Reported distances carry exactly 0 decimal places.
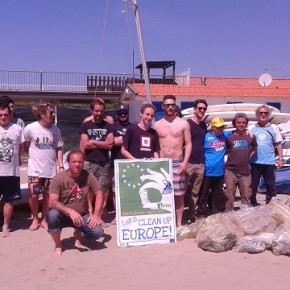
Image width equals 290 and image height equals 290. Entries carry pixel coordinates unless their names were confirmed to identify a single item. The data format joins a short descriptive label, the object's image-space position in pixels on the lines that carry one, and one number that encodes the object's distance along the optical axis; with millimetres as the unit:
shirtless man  6002
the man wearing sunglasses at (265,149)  7004
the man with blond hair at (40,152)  6148
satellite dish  25391
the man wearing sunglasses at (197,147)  6367
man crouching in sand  5145
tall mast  12297
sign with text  5621
